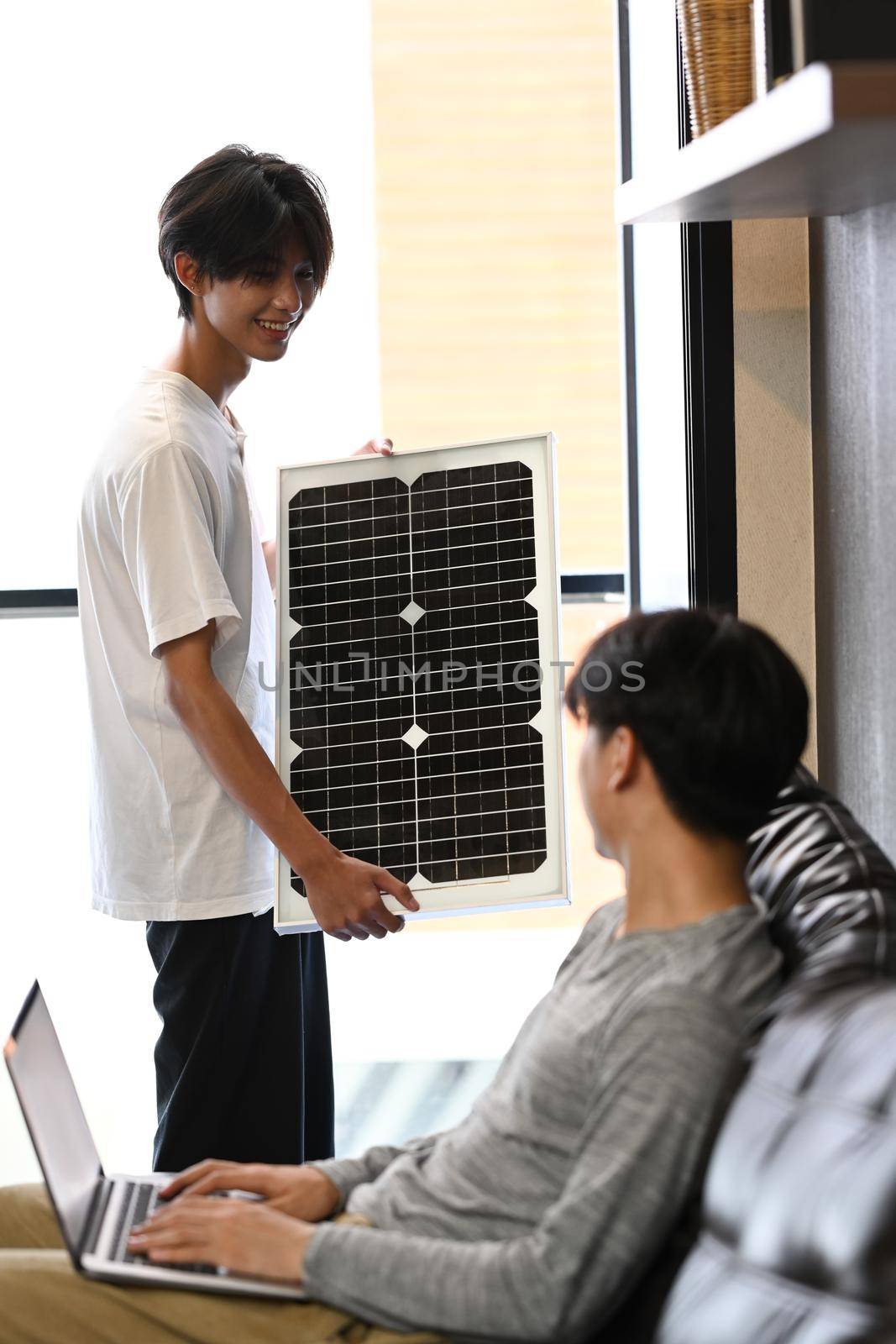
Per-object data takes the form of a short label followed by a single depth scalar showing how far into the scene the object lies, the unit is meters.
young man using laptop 4.21
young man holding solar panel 4.76
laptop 4.34
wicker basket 4.54
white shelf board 4.26
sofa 3.77
